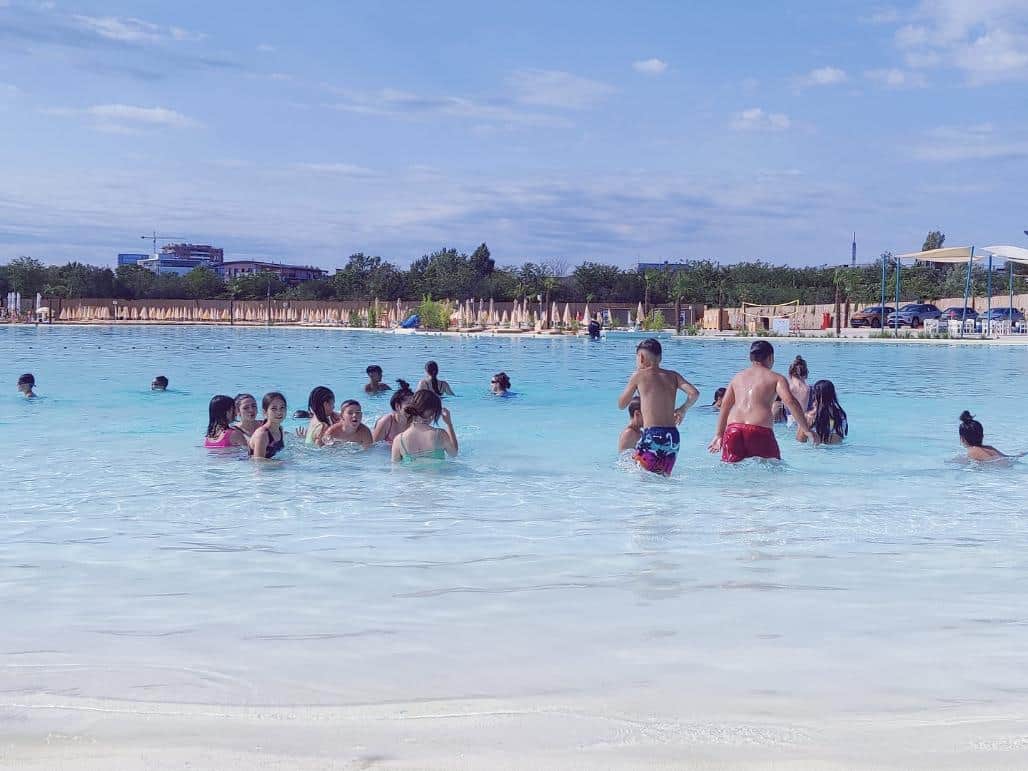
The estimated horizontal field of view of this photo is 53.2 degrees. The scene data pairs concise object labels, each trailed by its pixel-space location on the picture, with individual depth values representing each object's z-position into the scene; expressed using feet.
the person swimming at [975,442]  31.68
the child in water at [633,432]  33.09
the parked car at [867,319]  150.10
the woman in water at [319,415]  33.09
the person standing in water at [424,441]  30.09
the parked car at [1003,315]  142.96
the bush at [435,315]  151.02
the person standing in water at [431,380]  42.83
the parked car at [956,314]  140.46
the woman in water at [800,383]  37.52
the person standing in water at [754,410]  27.48
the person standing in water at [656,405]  26.76
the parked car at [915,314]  144.87
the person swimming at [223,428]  32.81
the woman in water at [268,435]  30.19
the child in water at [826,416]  35.65
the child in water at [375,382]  49.57
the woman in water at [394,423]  33.32
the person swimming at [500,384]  55.62
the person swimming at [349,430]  32.45
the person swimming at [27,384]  52.80
